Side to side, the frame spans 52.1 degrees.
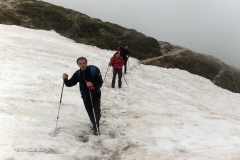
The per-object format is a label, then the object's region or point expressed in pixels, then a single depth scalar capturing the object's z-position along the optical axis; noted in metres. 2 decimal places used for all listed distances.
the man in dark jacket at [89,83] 9.46
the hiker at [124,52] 26.28
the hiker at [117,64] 19.15
